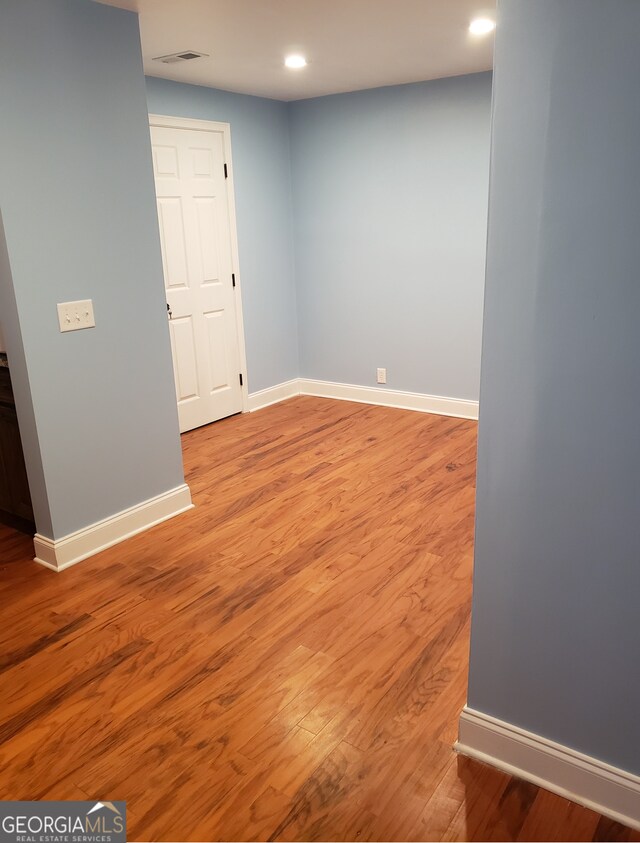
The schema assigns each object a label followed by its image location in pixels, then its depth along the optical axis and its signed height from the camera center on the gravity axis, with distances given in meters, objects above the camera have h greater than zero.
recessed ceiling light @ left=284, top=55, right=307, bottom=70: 3.72 +0.96
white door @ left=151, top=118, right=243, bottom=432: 4.41 -0.25
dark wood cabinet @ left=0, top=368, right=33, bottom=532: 3.09 -1.09
